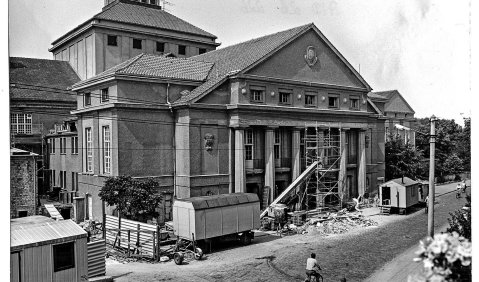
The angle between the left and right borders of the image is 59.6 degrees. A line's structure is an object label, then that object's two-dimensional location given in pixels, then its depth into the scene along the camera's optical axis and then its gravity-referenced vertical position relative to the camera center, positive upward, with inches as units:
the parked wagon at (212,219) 629.0 -142.1
